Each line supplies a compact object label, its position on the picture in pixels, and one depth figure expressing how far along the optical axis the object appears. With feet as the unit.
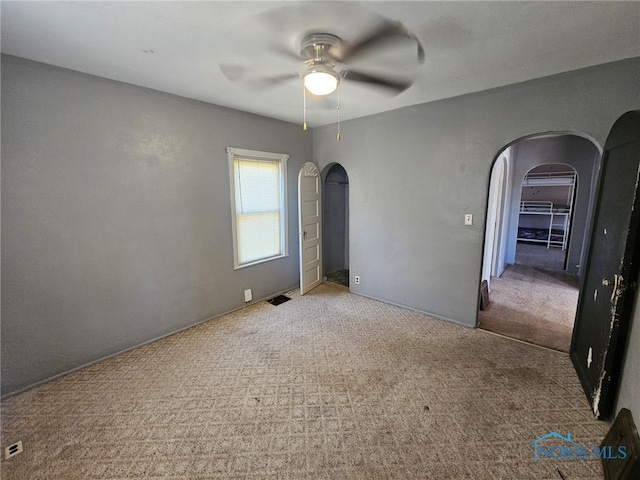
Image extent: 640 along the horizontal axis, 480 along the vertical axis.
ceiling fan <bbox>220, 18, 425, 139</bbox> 5.49
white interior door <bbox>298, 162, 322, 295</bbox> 12.71
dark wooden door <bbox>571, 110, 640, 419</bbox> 5.56
